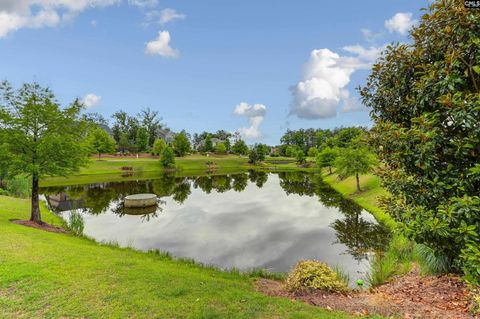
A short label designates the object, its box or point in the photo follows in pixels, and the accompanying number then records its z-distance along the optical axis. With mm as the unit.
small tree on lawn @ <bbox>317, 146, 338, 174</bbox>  56359
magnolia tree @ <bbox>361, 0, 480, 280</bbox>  4777
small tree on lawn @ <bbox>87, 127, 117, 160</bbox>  71938
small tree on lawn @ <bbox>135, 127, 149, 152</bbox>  89462
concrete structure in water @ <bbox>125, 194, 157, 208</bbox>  28203
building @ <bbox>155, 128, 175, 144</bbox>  122156
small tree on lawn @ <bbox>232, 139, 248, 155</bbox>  115562
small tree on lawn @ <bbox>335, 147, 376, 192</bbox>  34344
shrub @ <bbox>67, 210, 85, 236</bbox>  18688
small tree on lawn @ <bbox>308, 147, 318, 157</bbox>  107762
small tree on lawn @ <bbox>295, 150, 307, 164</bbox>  92875
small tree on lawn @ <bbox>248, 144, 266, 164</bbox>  96000
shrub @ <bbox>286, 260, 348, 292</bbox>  8953
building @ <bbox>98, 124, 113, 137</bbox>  111694
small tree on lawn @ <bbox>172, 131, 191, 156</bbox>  92888
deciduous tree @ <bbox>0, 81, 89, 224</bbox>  16641
